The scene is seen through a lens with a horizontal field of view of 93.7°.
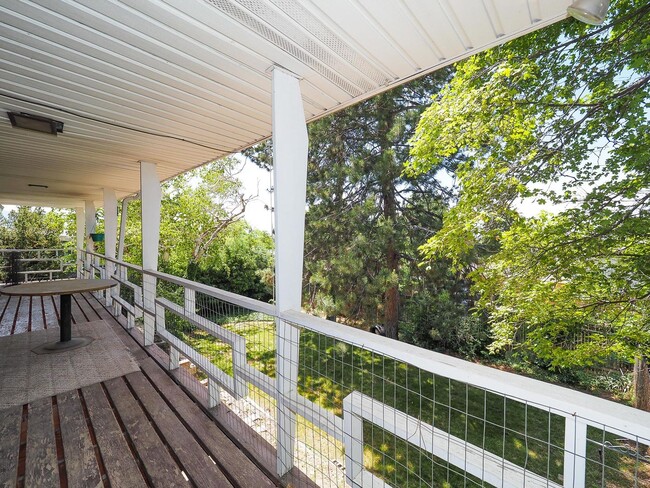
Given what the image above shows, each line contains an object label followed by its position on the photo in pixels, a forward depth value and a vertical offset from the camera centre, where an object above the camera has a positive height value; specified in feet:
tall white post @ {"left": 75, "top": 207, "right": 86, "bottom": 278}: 26.13 +0.18
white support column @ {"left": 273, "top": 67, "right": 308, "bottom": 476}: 5.72 +0.26
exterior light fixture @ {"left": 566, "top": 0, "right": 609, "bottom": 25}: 4.14 +3.26
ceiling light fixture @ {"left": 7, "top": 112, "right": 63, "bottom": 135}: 8.52 +3.27
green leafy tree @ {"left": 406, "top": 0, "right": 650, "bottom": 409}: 11.11 +3.05
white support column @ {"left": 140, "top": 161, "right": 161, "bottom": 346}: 11.91 +0.67
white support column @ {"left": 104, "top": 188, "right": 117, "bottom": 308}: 19.60 +1.02
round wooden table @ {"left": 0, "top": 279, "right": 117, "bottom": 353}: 9.59 -1.83
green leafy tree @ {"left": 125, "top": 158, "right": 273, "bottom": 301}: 37.19 +0.56
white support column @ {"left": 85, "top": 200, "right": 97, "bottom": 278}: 24.00 +1.03
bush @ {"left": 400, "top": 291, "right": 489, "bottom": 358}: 26.61 -7.47
